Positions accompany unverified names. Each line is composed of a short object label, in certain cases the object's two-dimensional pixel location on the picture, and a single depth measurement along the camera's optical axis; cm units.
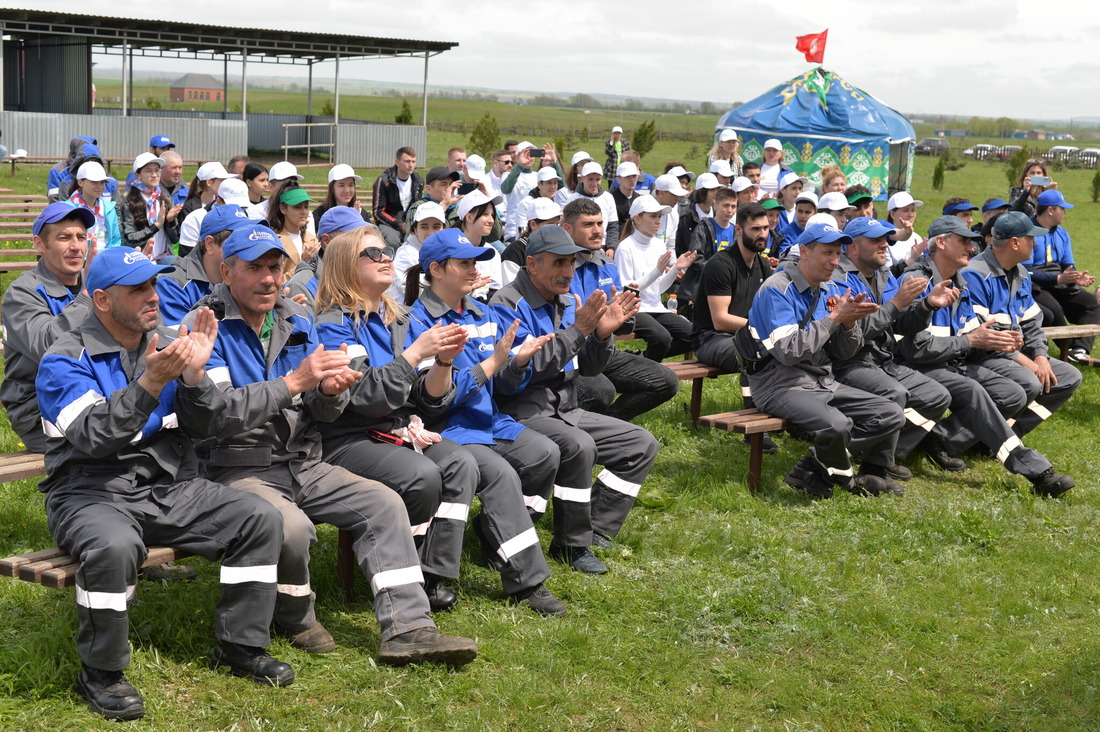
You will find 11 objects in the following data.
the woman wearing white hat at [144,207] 1115
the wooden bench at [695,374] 846
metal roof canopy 2631
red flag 2747
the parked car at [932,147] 6988
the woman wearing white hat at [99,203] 1031
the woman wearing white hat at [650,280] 921
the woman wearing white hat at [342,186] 987
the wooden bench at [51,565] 431
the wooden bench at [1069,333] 1059
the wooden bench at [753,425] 734
